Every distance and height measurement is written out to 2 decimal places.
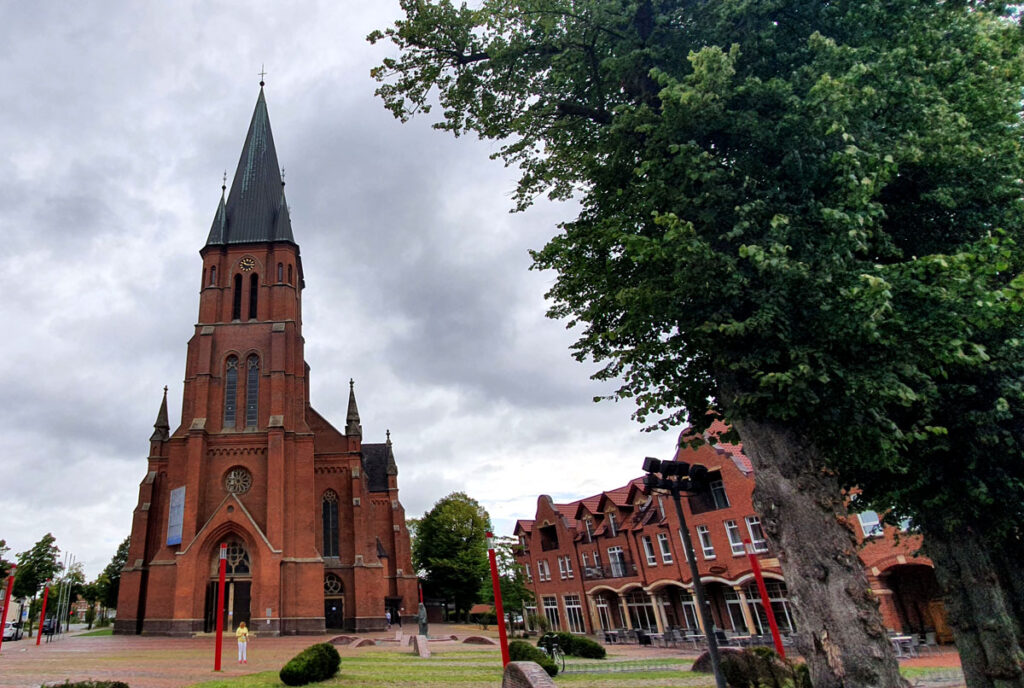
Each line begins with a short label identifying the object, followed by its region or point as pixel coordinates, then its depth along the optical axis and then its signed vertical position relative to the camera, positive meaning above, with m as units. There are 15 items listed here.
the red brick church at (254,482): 33.84 +8.88
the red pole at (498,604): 10.16 -0.05
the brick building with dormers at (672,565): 23.70 +0.48
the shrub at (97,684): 9.55 -0.38
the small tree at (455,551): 58.81 +5.28
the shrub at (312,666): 12.49 -0.76
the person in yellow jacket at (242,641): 18.69 -0.09
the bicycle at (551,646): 18.83 -1.53
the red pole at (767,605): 12.55 -0.82
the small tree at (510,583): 42.02 +1.09
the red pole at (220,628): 16.55 +0.33
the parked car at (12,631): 40.94 +2.59
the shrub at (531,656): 14.68 -1.36
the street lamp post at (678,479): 10.77 +1.64
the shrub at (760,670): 12.16 -2.07
